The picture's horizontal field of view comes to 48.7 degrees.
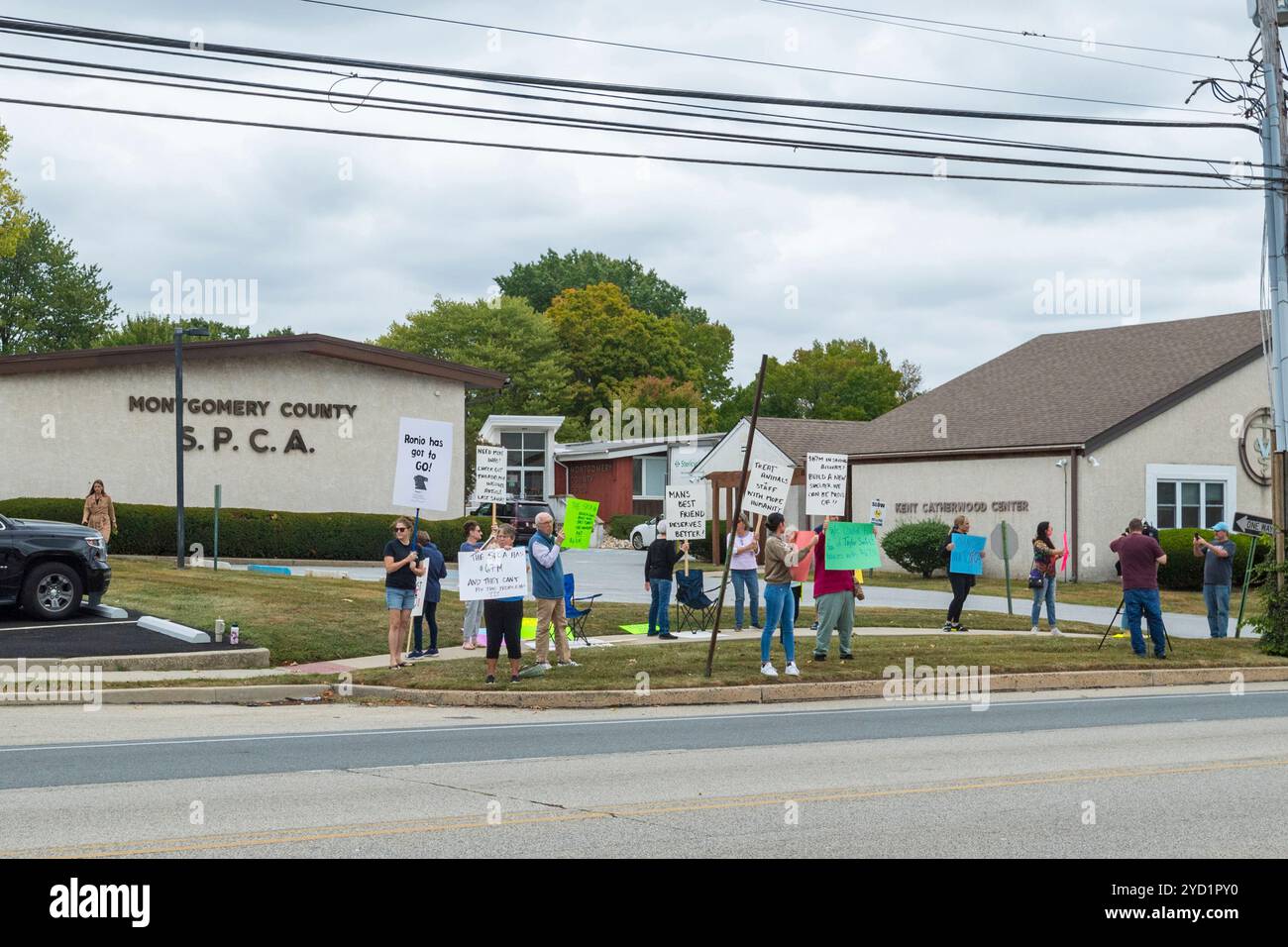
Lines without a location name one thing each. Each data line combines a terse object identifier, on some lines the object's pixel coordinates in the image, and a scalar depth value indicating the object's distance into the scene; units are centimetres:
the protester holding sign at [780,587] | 1653
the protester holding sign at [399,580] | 1734
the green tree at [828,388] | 9019
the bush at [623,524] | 5891
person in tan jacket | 2758
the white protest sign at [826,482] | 1900
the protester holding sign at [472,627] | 2062
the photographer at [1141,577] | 1947
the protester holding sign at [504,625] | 1655
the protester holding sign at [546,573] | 1673
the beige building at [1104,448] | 3572
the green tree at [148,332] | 7812
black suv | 2088
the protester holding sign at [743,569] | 2153
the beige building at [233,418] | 3541
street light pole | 3122
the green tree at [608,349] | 8581
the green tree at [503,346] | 8025
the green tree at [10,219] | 4753
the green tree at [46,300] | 7706
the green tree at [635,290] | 9994
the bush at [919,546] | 3691
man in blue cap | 2314
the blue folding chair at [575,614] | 2094
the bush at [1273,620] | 2112
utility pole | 2067
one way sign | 2197
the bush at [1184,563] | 3366
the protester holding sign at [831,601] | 1805
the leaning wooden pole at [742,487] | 1572
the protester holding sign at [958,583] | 2208
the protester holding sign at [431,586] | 1948
